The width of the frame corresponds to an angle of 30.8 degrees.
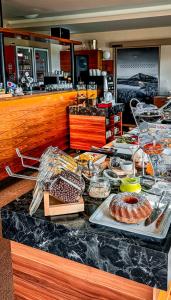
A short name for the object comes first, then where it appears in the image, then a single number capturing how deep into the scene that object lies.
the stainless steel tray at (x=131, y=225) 1.17
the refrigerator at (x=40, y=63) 9.03
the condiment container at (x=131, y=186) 1.49
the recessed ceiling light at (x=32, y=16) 7.21
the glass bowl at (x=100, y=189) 1.49
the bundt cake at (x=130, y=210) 1.20
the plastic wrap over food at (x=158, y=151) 1.76
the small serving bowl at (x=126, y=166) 1.89
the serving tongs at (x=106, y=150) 2.40
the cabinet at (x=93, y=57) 8.57
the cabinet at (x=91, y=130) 5.50
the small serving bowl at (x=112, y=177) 1.69
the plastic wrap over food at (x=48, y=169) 1.35
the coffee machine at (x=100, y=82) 7.07
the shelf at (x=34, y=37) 4.55
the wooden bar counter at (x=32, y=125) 4.33
